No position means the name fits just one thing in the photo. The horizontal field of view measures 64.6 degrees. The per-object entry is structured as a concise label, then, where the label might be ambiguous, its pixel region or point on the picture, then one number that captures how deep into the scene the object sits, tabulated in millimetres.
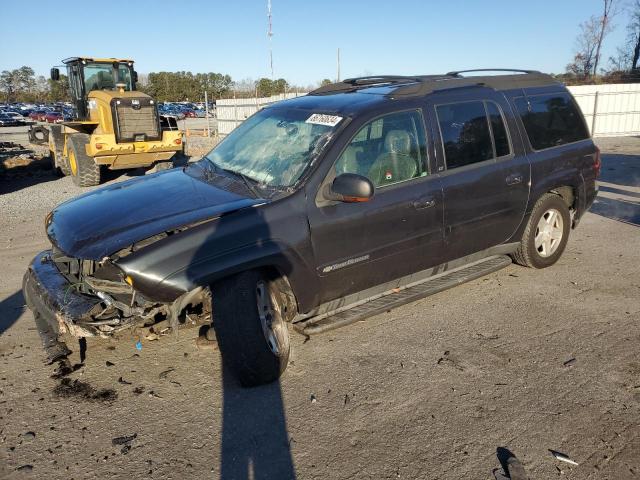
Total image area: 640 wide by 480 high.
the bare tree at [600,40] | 44188
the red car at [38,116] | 40341
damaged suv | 3170
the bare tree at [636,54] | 43406
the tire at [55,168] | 13938
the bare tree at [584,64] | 45606
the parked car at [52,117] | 35650
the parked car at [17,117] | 41781
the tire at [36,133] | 14766
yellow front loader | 11633
